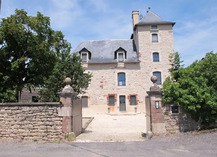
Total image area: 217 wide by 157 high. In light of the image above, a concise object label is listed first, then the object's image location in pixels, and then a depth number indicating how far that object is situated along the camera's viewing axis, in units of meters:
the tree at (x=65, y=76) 10.65
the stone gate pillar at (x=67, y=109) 8.16
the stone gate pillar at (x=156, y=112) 8.34
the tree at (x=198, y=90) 8.13
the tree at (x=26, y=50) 17.77
